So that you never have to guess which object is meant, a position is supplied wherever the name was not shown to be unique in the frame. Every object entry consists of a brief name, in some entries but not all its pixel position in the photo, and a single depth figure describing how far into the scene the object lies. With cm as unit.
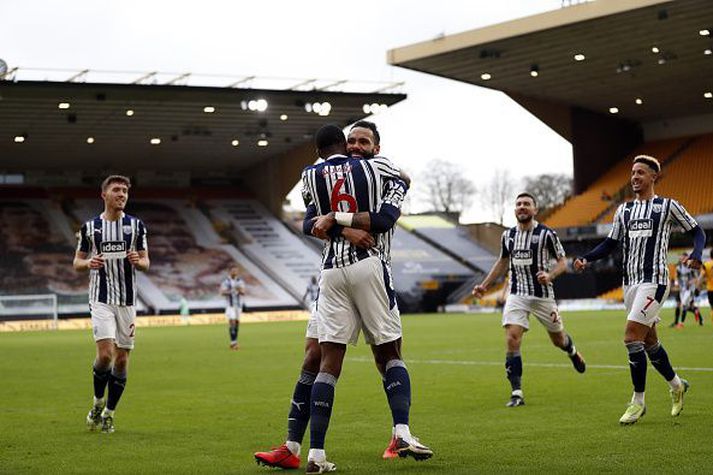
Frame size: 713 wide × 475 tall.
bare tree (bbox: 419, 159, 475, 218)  9131
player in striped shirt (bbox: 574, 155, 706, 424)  1036
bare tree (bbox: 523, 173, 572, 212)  8681
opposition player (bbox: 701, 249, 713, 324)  2634
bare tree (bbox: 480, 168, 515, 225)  8944
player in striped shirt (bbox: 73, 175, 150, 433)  1084
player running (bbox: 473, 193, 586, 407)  1309
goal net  4784
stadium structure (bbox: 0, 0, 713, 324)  4522
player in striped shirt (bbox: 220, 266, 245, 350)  2745
